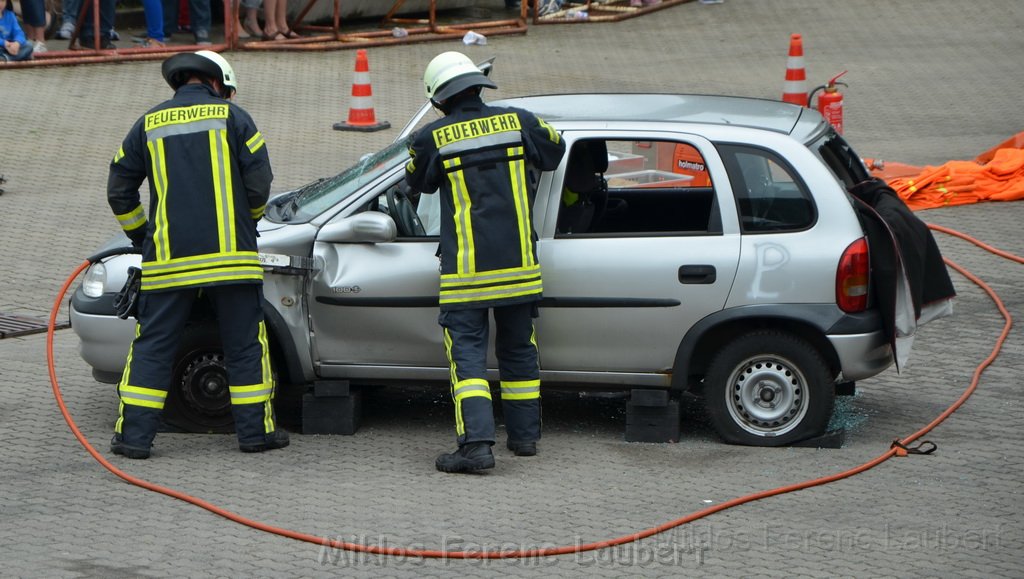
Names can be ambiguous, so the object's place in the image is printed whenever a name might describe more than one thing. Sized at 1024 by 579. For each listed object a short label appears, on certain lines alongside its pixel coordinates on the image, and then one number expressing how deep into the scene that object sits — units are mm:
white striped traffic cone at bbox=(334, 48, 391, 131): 26172
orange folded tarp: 21922
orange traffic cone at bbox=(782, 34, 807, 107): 24609
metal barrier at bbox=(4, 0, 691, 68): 29609
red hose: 10023
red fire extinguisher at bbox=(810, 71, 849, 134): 22125
